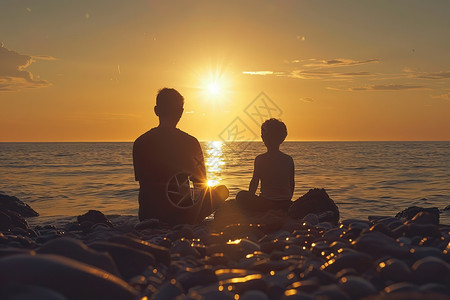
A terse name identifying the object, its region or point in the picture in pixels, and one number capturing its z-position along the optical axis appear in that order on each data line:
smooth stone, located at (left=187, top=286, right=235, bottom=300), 2.43
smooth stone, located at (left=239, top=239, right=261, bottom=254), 4.08
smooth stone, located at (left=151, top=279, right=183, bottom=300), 2.65
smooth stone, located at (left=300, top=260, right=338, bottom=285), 2.86
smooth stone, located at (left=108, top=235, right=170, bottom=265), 3.47
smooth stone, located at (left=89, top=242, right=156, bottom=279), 3.22
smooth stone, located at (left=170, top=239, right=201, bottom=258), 4.06
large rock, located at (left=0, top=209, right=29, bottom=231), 7.18
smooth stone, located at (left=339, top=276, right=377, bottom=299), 2.57
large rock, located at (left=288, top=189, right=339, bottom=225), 7.11
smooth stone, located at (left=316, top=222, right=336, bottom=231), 5.88
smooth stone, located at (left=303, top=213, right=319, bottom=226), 6.64
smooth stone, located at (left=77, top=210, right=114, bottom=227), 7.29
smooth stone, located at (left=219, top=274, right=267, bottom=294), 2.69
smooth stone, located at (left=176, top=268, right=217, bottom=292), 2.94
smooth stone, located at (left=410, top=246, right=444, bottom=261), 3.43
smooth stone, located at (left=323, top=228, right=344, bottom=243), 4.51
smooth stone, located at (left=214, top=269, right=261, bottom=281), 3.05
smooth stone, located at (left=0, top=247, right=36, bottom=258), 3.07
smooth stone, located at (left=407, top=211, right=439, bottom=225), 5.25
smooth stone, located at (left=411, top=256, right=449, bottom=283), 2.90
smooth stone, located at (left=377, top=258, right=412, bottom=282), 2.97
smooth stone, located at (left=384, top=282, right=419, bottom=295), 2.53
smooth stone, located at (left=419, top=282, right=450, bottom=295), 2.54
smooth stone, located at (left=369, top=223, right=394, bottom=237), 4.42
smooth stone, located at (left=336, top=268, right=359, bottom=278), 3.03
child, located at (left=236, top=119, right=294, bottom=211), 7.33
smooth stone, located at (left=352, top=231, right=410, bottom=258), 3.53
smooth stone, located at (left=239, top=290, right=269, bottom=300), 2.46
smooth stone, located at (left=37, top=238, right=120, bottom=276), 2.78
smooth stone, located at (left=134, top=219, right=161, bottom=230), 6.03
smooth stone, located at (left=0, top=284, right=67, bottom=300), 2.05
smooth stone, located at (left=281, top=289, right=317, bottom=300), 2.34
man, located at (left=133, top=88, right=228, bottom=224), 6.11
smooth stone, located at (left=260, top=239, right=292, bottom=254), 4.15
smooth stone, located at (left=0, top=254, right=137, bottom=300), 2.22
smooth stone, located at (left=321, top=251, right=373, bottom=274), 3.23
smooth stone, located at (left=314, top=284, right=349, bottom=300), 2.42
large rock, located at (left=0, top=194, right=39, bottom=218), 10.61
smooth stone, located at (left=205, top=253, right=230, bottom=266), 3.69
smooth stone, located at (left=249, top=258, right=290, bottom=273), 3.32
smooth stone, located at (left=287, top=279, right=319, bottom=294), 2.66
